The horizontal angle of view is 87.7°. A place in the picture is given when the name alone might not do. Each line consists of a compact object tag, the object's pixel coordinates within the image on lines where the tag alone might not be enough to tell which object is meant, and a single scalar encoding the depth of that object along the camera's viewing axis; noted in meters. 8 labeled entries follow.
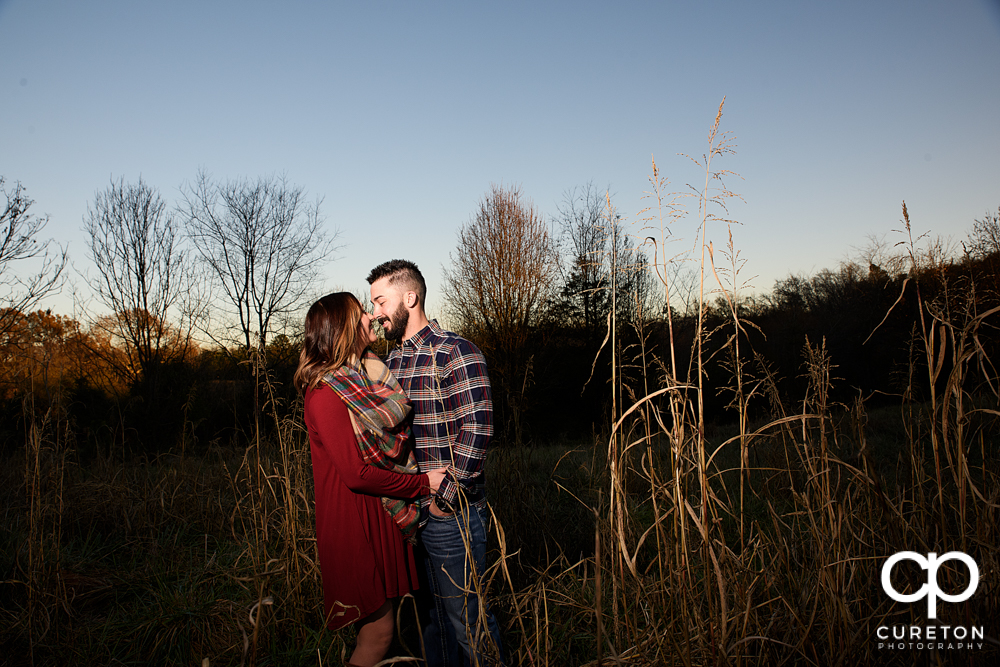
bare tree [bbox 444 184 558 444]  16.59
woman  1.74
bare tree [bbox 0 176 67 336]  9.99
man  1.87
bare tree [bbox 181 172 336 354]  16.08
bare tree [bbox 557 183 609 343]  17.12
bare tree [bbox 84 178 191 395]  12.04
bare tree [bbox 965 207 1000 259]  12.18
